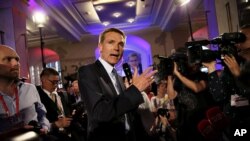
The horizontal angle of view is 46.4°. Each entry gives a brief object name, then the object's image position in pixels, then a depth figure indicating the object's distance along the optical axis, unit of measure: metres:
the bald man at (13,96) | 1.78
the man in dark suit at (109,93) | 1.41
